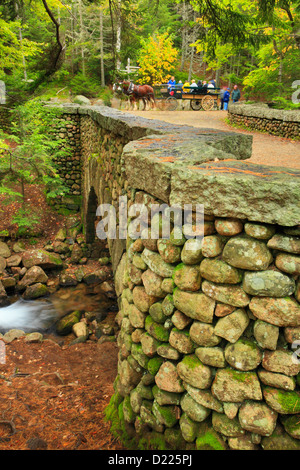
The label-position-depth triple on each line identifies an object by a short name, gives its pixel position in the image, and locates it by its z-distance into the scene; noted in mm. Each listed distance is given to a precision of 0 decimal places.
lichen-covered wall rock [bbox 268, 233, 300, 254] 1777
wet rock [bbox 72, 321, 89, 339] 7660
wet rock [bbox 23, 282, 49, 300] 9891
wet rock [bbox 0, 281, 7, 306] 9581
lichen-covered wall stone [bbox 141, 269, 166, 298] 2525
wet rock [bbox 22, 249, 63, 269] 10984
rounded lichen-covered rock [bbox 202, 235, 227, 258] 2025
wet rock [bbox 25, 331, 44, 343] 6942
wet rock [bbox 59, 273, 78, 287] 10648
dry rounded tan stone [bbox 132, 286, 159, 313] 2642
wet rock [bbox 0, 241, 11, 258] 11289
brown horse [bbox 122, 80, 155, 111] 15000
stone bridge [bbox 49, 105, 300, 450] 1854
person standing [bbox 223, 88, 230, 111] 19034
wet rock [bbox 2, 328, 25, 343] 6925
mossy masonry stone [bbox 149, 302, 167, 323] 2508
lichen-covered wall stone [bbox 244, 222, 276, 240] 1855
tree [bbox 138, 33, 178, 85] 23422
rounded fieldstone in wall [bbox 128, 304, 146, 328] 2770
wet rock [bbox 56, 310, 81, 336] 7992
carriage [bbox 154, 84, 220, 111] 18906
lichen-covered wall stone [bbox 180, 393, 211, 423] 2178
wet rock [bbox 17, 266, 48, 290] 10281
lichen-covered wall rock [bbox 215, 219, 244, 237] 1948
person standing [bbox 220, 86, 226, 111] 19609
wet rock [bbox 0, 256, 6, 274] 10759
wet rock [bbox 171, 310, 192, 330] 2279
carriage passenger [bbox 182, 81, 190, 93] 19777
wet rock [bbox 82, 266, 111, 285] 10820
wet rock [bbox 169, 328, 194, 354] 2254
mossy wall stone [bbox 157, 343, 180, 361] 2379
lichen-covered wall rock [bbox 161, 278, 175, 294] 2394
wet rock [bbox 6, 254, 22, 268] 10961
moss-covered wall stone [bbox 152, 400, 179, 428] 2412
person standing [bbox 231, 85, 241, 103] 19328
